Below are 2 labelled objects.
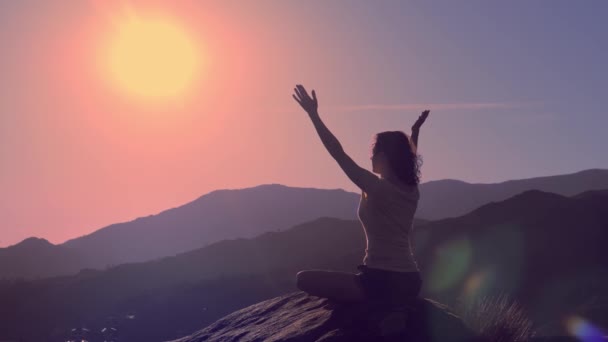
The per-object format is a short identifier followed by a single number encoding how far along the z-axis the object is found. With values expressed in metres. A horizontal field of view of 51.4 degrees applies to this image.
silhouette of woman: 4.88
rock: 5.62
